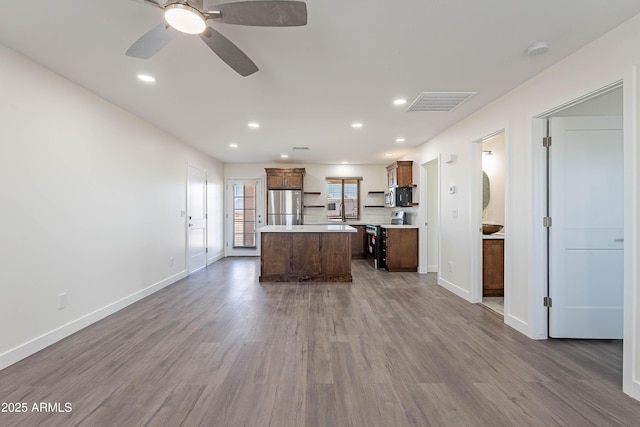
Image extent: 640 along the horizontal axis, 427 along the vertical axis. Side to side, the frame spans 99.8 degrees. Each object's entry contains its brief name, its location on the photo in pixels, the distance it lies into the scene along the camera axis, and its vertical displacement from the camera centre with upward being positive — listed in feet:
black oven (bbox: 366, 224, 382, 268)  19.01 -2.52
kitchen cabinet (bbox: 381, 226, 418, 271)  17.58 -2.42
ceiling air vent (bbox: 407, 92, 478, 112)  9.57 +4.18
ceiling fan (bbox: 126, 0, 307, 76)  4.69 +3.58
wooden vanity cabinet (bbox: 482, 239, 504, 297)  12.30 -2.56
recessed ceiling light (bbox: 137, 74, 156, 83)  8.36 +4.26
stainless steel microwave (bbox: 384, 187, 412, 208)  18.58 +1.10
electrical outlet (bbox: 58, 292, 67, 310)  8.29 -2.73
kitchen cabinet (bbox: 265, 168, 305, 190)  22.22 +2.83
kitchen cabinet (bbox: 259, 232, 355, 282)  15.30 -2.55
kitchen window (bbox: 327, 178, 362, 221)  23.75 +1.21
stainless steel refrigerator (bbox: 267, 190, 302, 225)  22.22 +0.36
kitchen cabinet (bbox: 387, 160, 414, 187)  18.43 +2.66
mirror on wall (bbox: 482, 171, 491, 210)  14.90 +1.15
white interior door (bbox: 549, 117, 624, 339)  8.09 -0.44
